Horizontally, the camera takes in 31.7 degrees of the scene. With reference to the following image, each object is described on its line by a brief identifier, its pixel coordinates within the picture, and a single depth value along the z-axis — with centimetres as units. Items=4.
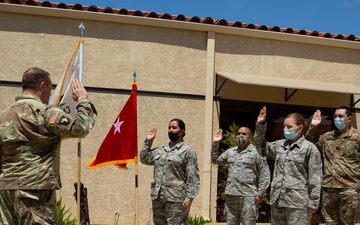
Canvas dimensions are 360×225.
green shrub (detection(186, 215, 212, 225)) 1037
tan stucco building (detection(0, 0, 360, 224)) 1083
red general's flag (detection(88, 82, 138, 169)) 841
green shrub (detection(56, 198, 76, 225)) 926
